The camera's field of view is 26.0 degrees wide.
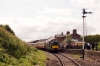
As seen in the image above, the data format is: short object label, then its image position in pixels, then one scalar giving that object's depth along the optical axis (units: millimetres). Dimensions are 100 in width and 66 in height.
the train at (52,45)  42625
